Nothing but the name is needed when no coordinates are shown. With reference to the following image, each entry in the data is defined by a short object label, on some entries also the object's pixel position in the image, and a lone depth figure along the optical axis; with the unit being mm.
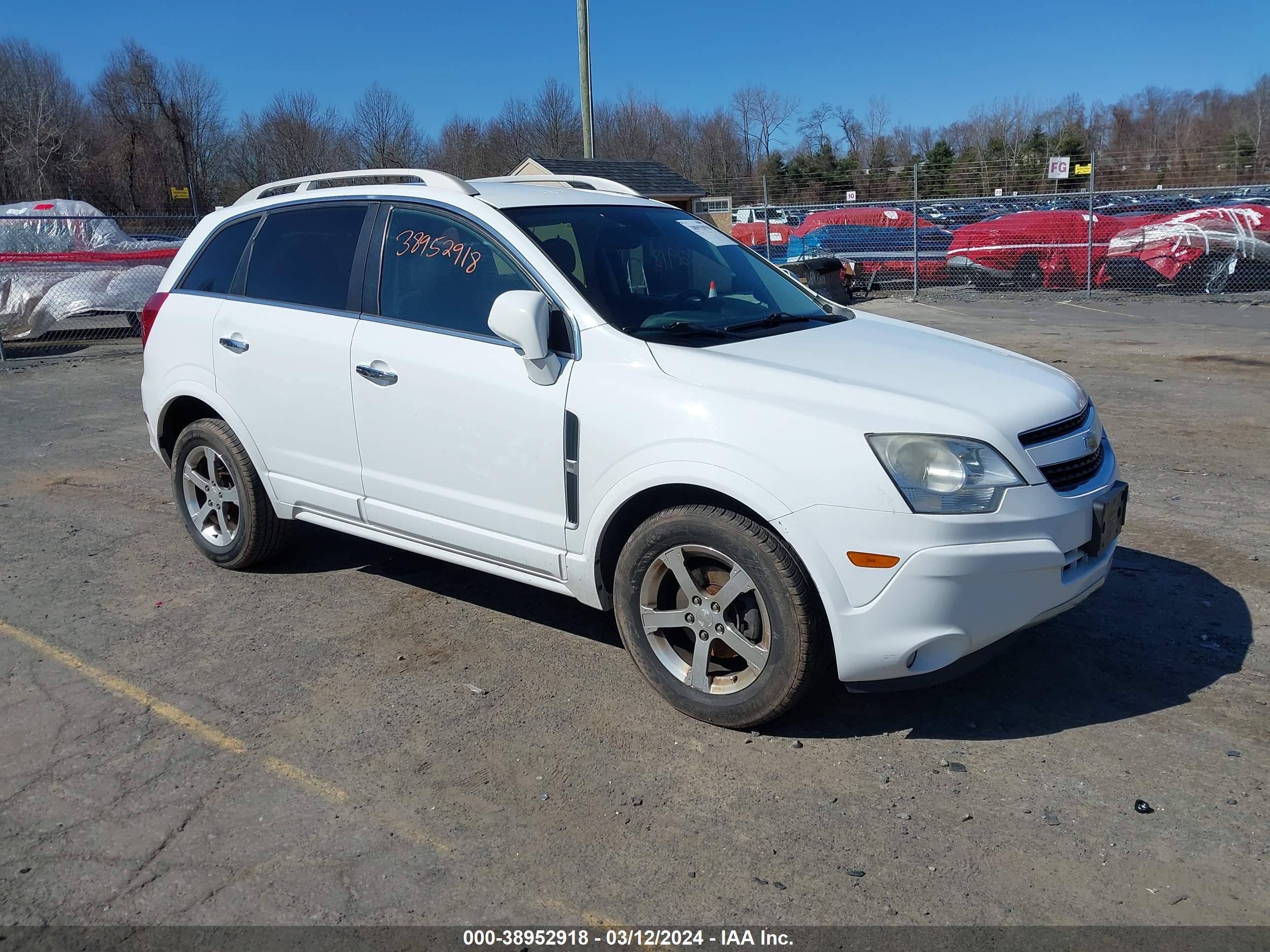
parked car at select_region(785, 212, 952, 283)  20688
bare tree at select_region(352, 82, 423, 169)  44375
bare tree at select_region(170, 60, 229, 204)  45281
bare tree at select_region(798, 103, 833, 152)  56094
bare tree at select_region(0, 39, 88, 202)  40062
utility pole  17656
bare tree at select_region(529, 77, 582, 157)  48812
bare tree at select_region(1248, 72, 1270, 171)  71625
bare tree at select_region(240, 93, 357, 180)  44406
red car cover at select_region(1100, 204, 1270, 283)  16984
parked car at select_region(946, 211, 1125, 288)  18484
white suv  3236
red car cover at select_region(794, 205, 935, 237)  23688
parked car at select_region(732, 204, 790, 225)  25038
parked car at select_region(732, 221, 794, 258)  24781
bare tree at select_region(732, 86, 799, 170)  57656
